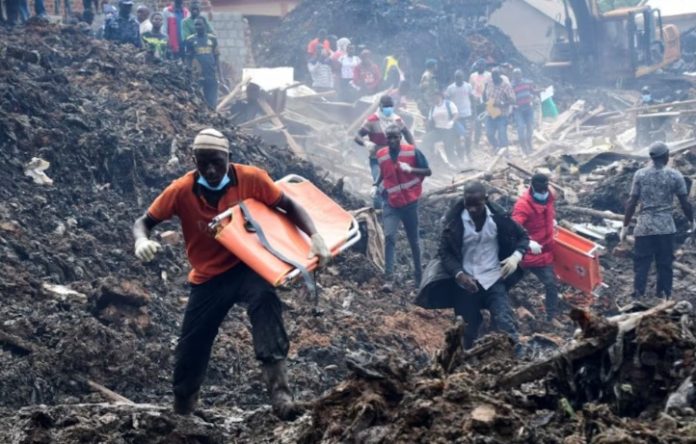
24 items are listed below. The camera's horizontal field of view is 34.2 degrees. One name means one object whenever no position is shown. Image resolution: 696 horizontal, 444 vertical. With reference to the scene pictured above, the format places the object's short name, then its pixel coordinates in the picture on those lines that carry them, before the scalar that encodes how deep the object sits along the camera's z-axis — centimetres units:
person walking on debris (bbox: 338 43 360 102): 2833
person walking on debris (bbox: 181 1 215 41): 2161
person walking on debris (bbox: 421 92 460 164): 2539
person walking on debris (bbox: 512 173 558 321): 1195
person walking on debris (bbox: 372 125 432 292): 1342
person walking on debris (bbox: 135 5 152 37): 2219
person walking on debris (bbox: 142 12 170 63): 2100
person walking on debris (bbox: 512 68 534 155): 2697
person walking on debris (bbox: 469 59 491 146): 2769
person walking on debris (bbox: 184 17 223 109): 2123
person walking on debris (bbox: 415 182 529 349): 941
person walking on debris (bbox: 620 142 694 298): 1263
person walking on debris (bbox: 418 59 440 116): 2802
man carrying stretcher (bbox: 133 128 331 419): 688
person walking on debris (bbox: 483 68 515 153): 2692
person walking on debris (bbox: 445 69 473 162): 2647
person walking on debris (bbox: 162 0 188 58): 2153
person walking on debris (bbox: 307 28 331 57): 2886
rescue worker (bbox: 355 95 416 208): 1458
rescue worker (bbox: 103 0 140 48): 2016
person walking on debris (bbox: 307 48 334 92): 2819
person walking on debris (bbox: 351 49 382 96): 2842
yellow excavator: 3484
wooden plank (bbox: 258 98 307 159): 2197
